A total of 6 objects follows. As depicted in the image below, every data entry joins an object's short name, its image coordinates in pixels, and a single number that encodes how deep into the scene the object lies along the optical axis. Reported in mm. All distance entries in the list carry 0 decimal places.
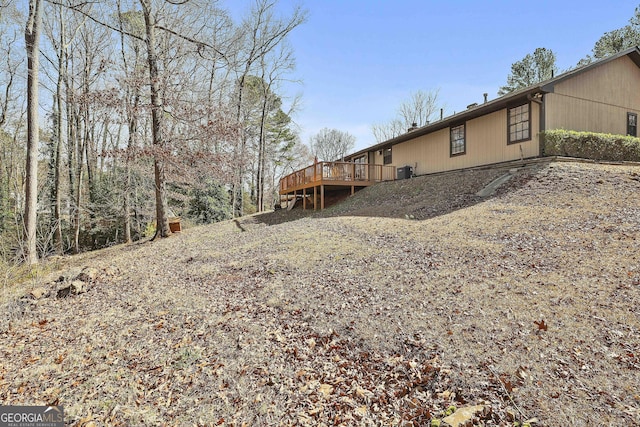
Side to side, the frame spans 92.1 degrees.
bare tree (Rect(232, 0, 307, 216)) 20172
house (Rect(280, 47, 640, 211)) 10406
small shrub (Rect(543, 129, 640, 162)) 9977
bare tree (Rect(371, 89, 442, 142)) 33188
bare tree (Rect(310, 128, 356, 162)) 41541
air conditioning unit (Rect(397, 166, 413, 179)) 15234
